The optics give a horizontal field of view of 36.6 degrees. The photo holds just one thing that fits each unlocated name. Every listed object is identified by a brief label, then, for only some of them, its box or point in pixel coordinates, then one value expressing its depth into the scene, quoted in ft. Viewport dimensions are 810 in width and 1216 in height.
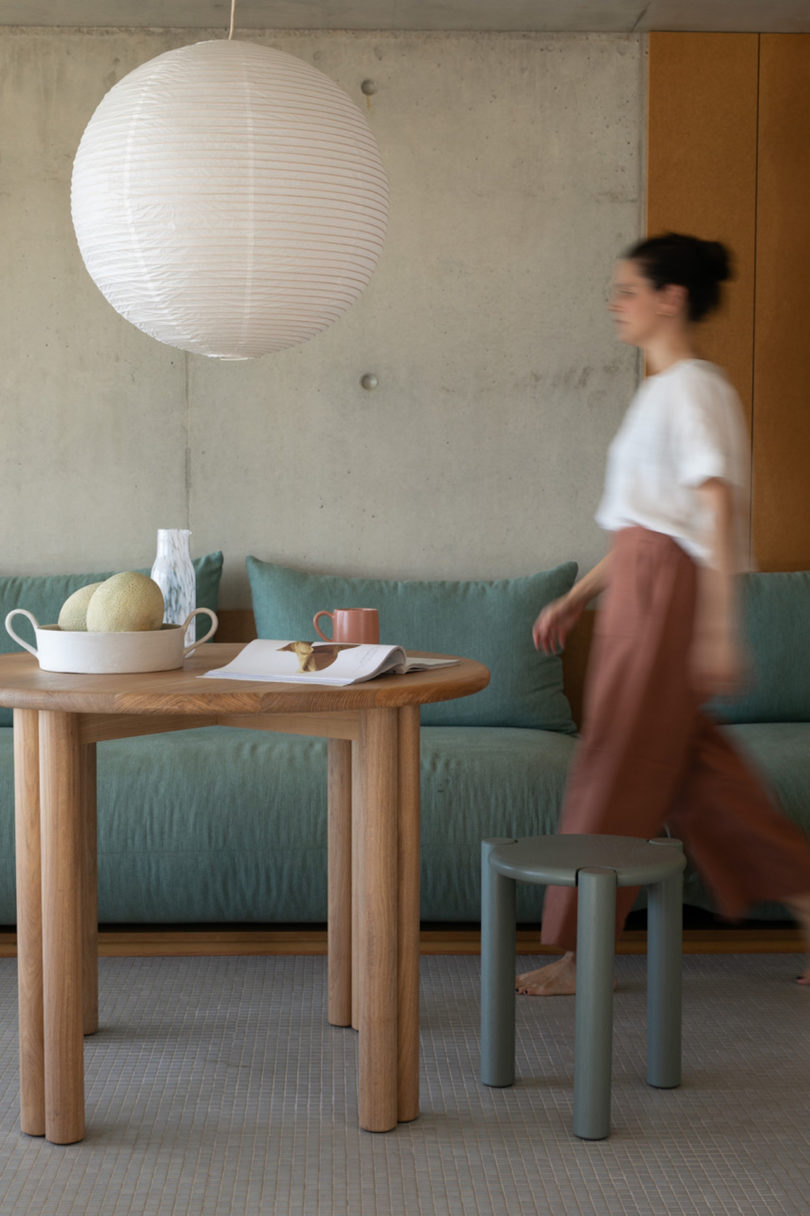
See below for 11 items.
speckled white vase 8.65
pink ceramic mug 7.42
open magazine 6.36
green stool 6.38
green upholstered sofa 9.18
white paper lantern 6.53
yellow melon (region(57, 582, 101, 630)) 6.94
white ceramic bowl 6.58
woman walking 7.55
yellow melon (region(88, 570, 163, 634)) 6.64
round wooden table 6.17
